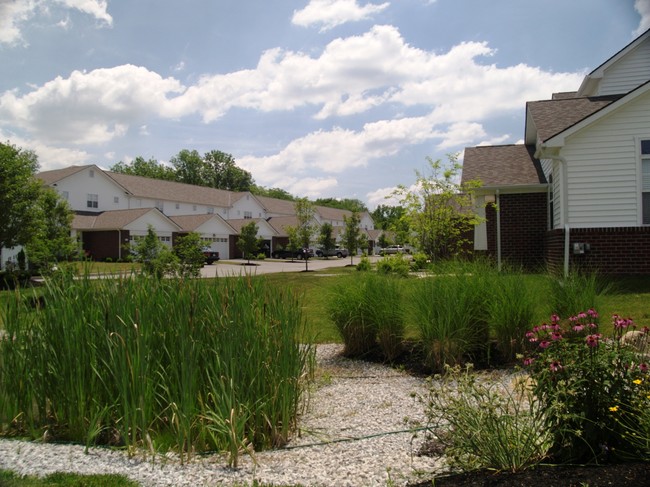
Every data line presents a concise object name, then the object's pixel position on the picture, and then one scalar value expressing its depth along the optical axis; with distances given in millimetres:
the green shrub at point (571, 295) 5668
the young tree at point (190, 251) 13586
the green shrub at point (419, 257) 11703
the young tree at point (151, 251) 13246
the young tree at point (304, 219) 34500
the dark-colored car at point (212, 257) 38875
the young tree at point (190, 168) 88812
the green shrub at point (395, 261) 10070
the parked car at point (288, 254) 49106
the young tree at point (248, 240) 37688
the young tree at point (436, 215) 12859
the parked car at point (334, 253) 50703
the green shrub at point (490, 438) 2826
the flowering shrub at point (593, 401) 2773
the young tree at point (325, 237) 39375
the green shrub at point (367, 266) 7295
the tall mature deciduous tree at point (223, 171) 90938
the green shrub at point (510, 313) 5668
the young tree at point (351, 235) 37156
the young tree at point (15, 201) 21234
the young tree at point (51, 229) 13461
